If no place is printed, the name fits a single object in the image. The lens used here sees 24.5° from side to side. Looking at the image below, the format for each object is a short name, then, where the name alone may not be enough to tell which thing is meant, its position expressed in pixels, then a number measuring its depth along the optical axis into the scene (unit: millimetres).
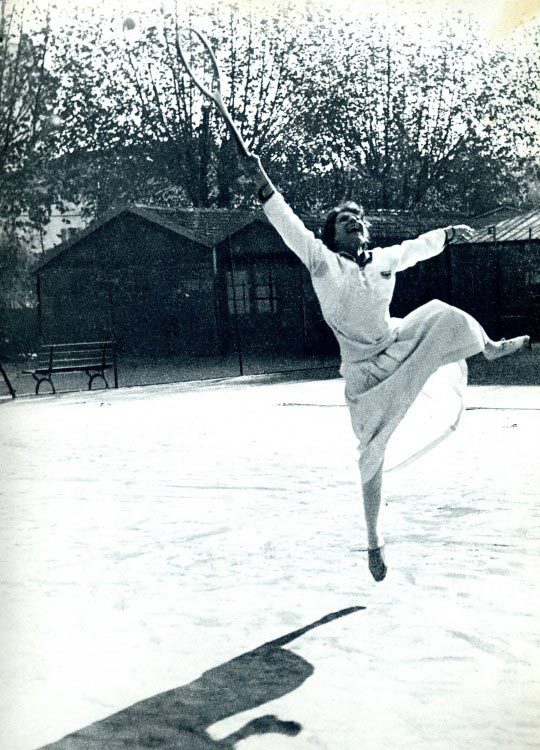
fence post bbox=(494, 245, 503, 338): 26812
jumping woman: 5199
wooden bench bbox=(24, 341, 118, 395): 20516
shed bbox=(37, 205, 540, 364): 32281
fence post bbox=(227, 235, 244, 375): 33384
